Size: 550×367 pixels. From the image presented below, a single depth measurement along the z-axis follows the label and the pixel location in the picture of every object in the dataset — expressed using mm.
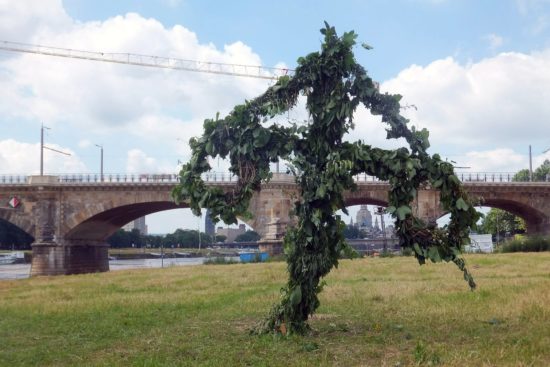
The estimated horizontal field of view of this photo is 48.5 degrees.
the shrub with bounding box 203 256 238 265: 48659
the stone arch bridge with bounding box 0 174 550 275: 53781
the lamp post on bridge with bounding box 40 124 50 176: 69788
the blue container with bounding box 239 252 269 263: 50862
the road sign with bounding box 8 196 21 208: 53781
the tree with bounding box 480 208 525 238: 90906
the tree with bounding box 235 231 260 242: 183000
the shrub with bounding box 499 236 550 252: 49719
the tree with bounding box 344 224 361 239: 156662
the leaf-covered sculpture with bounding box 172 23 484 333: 10250
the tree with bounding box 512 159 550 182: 95562
